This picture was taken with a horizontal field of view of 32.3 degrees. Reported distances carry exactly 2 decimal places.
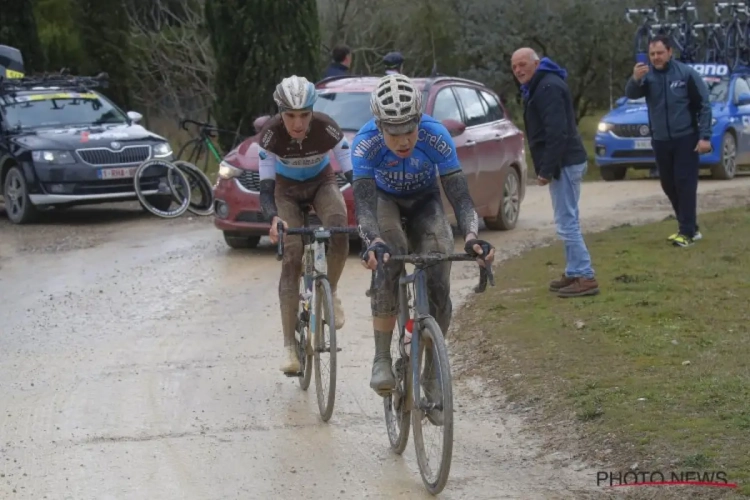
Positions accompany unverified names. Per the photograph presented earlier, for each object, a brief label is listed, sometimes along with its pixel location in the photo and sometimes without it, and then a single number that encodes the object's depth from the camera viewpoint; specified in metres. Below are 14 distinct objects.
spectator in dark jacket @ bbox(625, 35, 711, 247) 12.42
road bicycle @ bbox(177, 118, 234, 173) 19.66
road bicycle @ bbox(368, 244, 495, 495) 5.93
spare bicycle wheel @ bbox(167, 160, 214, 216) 18.12
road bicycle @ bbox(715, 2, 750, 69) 24.75
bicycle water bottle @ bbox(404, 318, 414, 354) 6.43
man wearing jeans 10.30
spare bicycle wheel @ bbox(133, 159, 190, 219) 17.70
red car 13.83
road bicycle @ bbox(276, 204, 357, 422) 7.49
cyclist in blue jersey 6.39
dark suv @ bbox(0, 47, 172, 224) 17.38
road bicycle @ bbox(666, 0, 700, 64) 24.77
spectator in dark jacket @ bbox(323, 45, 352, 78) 17.27
